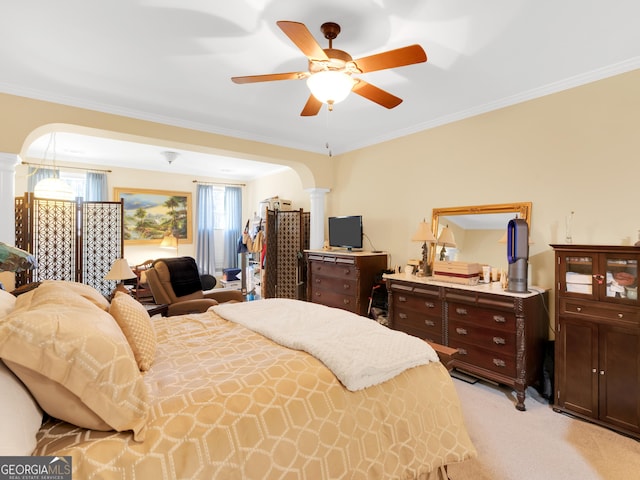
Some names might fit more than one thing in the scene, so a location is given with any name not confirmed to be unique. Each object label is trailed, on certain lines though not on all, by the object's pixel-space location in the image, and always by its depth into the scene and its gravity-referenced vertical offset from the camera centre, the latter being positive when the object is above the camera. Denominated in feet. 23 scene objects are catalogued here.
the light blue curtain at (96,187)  18.72 +3.09
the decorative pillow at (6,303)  4.08 -0.87
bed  3.18 -1.93
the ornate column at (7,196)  9.37 +1.28
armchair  11.81 -1.73
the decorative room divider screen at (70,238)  12.21 +0.07
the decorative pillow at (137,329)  4.83 -1.44
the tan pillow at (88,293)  5.55 -0.98
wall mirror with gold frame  10.25 +0.42
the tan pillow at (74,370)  3.10 -1.32
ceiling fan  5.66 +3.37
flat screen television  14.12 +0.40
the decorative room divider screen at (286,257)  16.98 -0.89
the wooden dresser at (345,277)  12.90 -1.54
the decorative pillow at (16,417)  2.66 -1.61
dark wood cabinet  7.11 -2.21
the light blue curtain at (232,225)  23.94 +1.14
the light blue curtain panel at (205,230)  22.47 +0.68
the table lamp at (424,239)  11.37 +0.05
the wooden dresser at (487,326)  8.34 -2.45
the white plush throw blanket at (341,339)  4.70 -1.72
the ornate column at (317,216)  16.37 +1.24
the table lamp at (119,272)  11.85 -1.20
